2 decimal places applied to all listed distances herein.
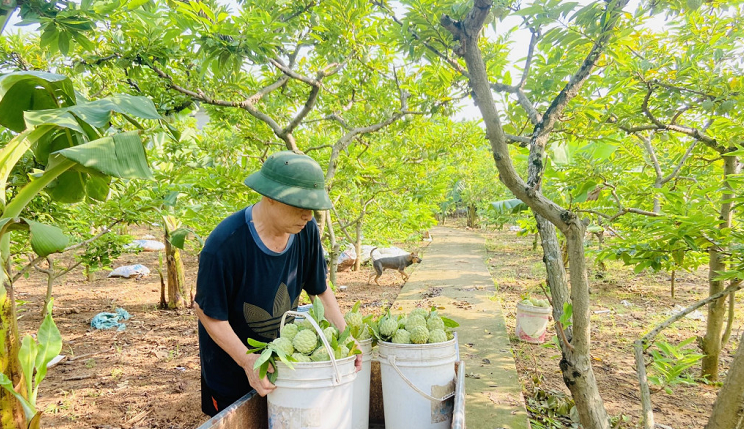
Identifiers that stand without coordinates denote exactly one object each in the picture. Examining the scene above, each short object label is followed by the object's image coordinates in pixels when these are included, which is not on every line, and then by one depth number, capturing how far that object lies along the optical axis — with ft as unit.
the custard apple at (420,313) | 6.26
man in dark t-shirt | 5.75
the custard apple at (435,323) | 6.05
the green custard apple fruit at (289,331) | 5.32
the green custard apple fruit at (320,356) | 5.09
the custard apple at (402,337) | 5.72
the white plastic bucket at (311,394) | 4.87
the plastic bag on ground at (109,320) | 18.68
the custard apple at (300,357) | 5.01
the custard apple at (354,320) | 6.28
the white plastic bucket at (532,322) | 16.05
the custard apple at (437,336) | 5.75
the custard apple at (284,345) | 4.98
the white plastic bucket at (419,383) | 5.54
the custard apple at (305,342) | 5.13
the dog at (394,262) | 28.12
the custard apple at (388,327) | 5.99
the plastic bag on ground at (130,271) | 30.71
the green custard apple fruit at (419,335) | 5.68
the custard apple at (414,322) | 5.91
